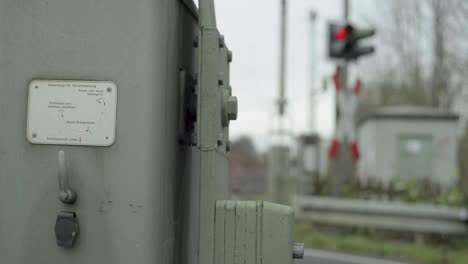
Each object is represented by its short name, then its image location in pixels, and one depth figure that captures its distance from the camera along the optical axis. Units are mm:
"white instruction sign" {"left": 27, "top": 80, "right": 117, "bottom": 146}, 1659
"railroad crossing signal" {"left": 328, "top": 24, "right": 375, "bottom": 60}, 9430
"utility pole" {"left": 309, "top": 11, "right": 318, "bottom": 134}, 29500
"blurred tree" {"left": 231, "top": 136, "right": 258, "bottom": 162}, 50531
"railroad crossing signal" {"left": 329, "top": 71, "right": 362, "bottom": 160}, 9367
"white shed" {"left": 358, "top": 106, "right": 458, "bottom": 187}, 14375
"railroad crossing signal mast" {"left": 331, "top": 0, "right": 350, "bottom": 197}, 10125
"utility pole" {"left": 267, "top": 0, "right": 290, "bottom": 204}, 11445
